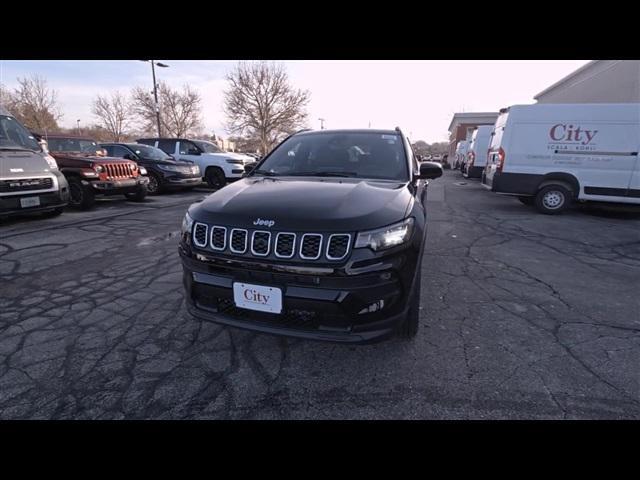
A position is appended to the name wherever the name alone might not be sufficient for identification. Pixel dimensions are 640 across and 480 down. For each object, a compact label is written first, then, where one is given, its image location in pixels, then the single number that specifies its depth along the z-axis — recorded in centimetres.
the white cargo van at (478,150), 1510
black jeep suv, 190
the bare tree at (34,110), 2884
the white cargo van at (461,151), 2303
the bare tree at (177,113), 4662
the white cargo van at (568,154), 747
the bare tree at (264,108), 3516
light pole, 2024
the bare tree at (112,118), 4572
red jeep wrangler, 782
